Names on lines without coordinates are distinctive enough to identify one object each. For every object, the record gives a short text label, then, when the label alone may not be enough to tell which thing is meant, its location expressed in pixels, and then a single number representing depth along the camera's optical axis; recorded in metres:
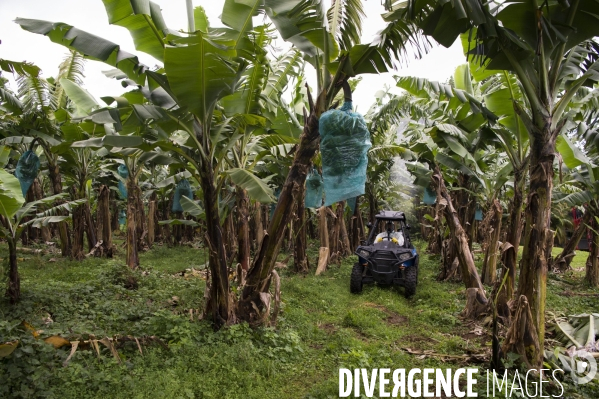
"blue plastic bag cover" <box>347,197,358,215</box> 12.75
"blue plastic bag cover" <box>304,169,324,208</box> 8.05
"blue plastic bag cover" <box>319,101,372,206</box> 4.34
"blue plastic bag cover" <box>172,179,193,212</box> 9.28
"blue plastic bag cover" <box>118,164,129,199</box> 10.01
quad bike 8.73
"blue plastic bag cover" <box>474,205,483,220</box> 13.31
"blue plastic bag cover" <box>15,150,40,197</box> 7.96
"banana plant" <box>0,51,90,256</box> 8.45
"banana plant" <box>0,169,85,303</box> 5.79
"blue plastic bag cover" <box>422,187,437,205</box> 9.28
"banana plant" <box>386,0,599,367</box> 4.03
